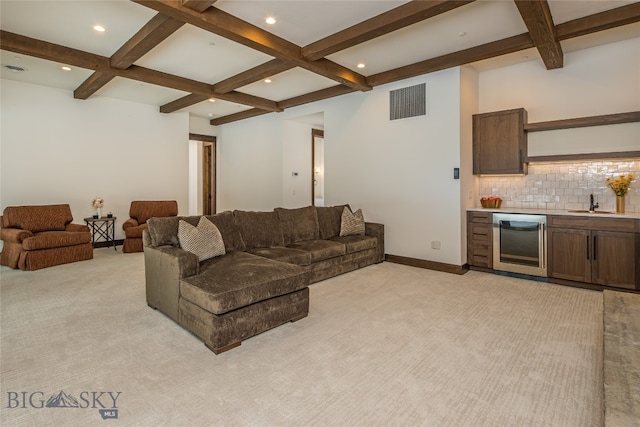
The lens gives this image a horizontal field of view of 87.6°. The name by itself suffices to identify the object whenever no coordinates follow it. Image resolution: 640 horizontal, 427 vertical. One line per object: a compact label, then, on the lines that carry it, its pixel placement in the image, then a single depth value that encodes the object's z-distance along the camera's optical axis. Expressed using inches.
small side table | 257.7
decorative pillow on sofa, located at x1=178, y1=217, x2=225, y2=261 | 127.1
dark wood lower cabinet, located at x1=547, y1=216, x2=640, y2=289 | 145.4
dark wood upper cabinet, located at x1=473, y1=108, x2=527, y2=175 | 179.5
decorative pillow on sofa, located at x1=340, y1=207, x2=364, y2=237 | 204.2
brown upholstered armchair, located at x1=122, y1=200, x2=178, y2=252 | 242.8
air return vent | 194.7
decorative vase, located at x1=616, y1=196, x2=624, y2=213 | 158.9
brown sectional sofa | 99.5
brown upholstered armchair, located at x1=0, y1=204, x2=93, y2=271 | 190.2
